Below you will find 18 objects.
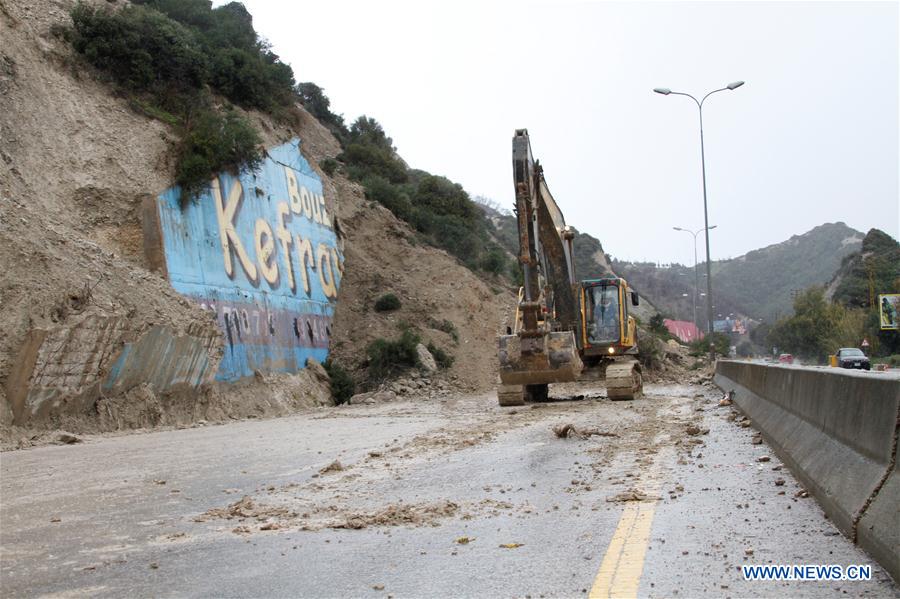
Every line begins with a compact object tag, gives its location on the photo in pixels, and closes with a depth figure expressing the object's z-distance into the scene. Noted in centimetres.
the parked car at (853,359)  3660
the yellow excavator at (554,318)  1994
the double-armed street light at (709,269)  4288
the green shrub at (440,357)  3841
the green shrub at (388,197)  5112
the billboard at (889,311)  4828
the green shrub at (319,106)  6406
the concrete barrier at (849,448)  491
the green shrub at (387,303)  4147
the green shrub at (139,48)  3253
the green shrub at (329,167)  4941
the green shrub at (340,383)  3600
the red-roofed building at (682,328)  10524
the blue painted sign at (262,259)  2889
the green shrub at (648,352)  4066
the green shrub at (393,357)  3675
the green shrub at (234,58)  4147
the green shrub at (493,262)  5253
